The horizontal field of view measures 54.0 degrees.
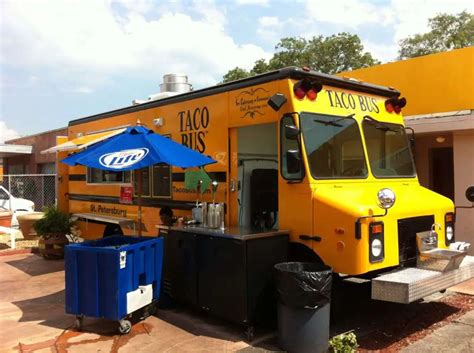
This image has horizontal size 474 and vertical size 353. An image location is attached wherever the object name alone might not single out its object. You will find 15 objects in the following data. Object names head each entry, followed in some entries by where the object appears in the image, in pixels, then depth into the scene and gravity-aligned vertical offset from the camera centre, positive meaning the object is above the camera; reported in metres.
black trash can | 4.38 -1.27
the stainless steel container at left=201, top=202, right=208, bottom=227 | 5.76 -0.45
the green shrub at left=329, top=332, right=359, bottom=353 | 4.37 -1.59
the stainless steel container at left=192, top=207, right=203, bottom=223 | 5.96 -0.46
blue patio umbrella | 5.36 +0.31
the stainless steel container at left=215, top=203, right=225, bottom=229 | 5.60 -0.47
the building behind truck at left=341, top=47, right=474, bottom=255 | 8.69 +1.22
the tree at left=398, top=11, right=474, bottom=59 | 32.09 +9.70
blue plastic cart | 4.90 -1.10
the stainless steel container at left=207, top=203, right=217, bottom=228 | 5.62 -0.46
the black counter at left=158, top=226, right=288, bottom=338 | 4.80 -1.01
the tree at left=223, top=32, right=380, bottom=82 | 31.31 +8.27
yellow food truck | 4.77 +0.10
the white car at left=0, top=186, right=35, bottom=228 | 14.77 -0.76
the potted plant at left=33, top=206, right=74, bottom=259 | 9.34 -1.03
